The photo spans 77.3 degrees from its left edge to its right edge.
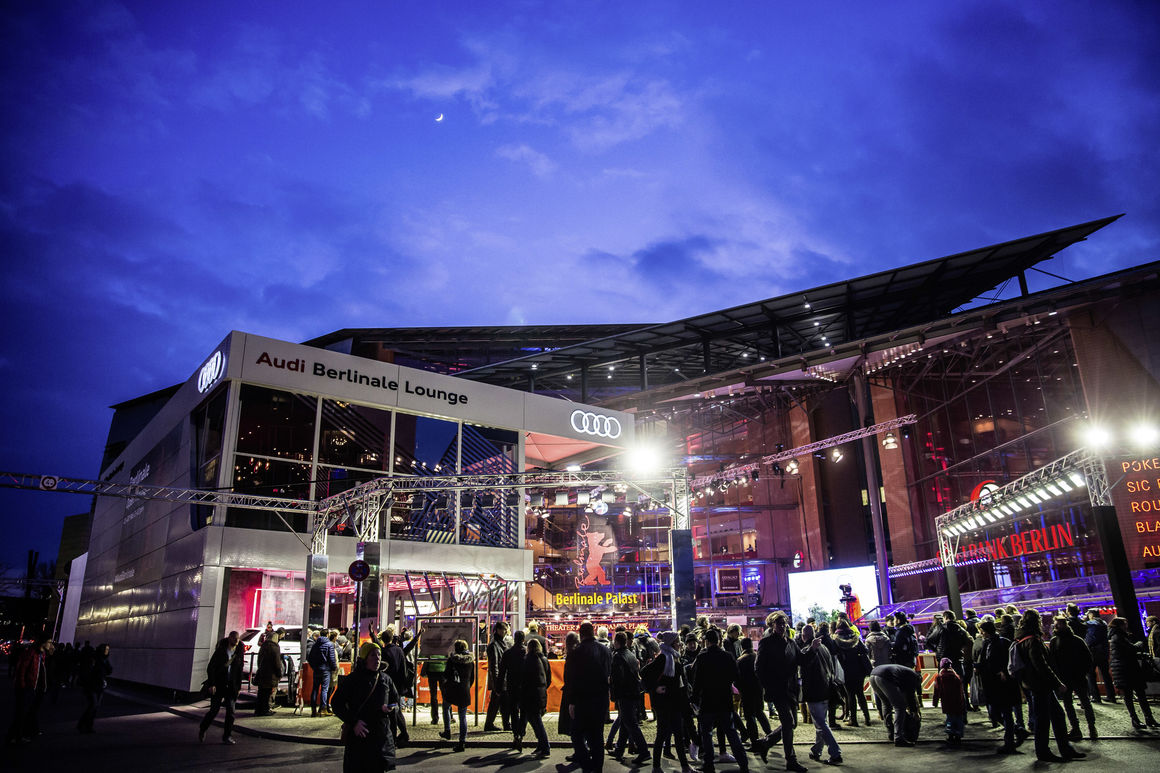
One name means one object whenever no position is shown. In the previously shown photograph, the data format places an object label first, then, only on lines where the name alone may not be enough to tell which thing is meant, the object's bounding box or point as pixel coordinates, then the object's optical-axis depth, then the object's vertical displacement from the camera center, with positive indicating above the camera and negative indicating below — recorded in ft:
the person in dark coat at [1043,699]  26.07 -4.19
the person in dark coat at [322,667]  42.16 -3.98
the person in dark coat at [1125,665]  32.65 -3.84
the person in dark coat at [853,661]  36.47 -3.74
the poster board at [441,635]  38.68 -2.17
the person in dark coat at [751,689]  28.22 -3.86
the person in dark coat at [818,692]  27.27 -4.02
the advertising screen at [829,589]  86.99 -0.54
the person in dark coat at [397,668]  32.22 -3.18
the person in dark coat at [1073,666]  29.27 -3.41
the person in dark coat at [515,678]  33.58 -3.93
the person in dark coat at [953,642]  37.22 -2.99
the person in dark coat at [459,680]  33.27 -3.96
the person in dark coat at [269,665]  43.78 -3.92
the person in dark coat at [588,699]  24.13 -3.62
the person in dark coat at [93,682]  39.78 -4.28
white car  55.77 -3.78
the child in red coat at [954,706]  30.53 -5.07
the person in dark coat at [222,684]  35.09 -4.04
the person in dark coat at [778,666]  27.44 -3.03
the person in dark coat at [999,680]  28.04 -3.79
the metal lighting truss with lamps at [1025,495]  43.34 +5.80
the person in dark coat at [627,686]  28.12 -3.66
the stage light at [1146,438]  44.08 +8.21
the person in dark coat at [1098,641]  37.19 -3.13
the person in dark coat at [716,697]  25.16 -3.68
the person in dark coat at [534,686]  31.76 -4.02
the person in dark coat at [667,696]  26.71 -3.87
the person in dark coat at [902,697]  31.65 -4.82
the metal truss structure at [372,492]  52.06 +7.51
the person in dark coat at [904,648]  38.27 -3.33
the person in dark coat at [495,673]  38.60 -4.25
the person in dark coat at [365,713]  18.42 -2.95
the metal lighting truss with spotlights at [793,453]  94.40 +17.76
